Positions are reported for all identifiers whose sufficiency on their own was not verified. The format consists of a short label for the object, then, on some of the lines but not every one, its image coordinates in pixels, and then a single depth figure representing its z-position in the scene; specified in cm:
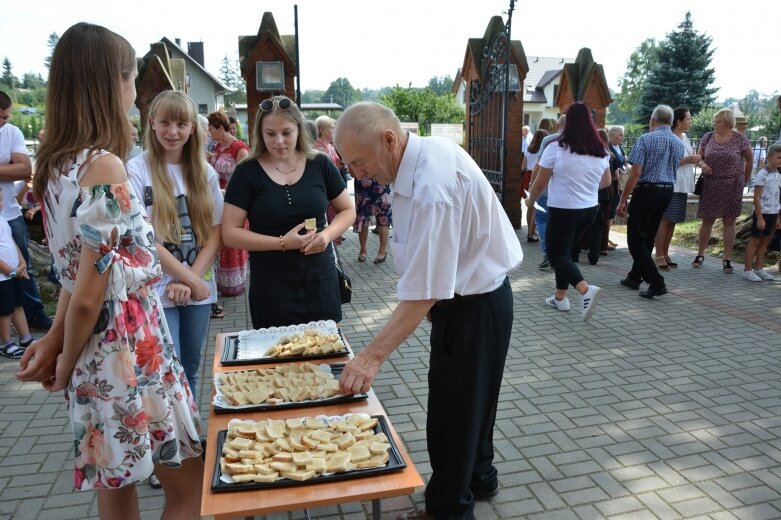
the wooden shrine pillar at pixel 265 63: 921
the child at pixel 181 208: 282
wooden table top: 168
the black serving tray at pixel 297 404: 223
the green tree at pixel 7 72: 4409
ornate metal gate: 1031
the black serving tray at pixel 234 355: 269
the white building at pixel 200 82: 4966
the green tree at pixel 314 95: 12039
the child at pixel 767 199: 707
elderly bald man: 204
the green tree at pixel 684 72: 3164
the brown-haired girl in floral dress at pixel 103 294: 169
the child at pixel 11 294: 477
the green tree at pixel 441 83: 12026
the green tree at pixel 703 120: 1962
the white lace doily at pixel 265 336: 282
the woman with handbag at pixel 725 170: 752
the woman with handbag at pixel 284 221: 307
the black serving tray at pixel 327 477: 176
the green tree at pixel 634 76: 6600
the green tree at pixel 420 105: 2686
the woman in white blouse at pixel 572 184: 573
